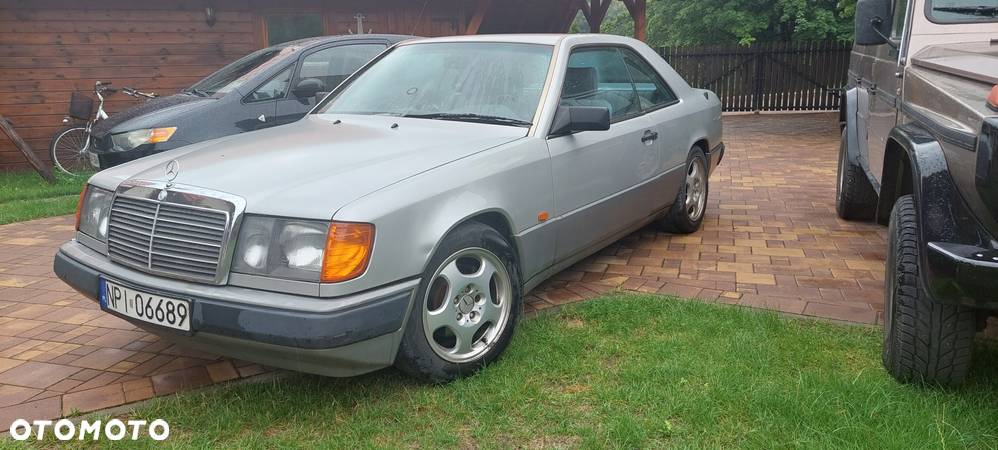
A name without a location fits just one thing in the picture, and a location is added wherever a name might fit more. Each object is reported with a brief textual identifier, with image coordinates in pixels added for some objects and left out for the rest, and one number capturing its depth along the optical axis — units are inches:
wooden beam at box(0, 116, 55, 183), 358.3
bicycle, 409.7
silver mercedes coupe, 105.7
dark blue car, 266.2
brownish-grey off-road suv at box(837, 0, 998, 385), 91.9
